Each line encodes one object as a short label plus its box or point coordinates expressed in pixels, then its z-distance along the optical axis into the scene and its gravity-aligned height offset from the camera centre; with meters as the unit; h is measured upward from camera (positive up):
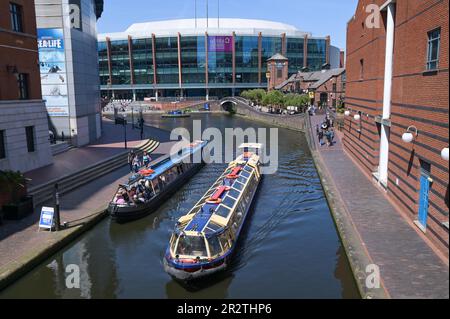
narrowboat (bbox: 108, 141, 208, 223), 18.97 -4.79
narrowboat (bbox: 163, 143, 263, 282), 13.02 -4.77
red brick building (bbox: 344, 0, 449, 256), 12.77 -0.52
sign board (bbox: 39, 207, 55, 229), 16.42 -4.77
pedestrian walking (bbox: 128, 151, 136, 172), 27.99 -4.38
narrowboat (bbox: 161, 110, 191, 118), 87.12 -4.34
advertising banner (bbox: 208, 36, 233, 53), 102.38 +11.81
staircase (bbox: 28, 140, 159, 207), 20.58 -4.75
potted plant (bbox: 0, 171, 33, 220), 17.70 -4.46
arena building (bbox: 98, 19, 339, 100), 103.69 +8.81
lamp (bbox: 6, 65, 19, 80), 22.80 +1.36
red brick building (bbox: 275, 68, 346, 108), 65.86 +0.94
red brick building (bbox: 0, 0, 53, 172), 22.58 -0.03
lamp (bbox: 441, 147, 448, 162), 10.48 -1.55
